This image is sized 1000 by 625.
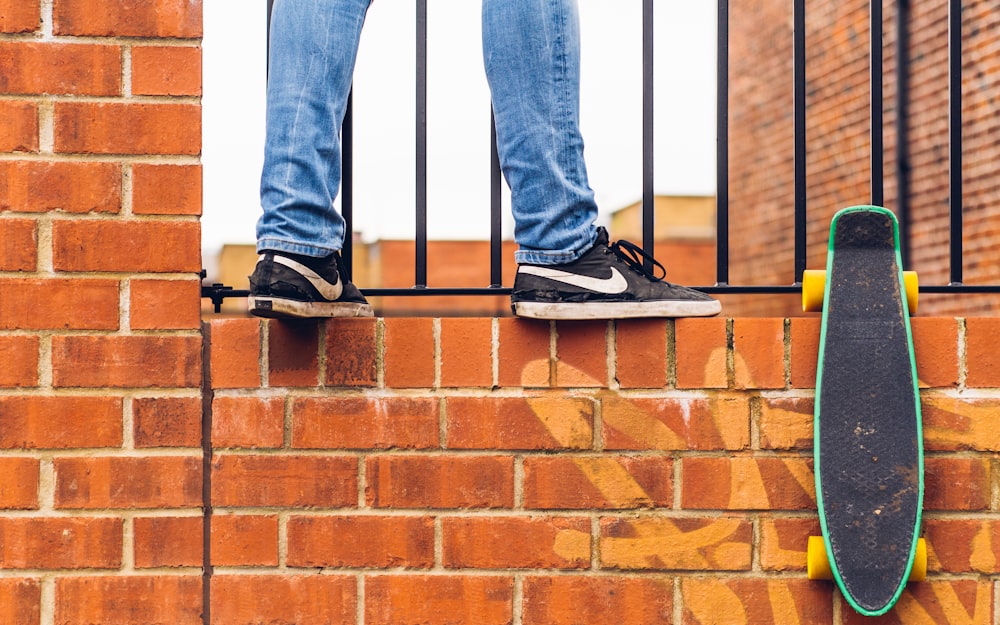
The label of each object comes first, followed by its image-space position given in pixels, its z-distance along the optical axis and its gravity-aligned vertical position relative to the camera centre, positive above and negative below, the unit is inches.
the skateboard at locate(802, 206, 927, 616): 149.4 -5.2
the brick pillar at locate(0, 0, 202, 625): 151.1 +0.6
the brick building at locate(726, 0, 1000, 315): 376.3 +49.9
